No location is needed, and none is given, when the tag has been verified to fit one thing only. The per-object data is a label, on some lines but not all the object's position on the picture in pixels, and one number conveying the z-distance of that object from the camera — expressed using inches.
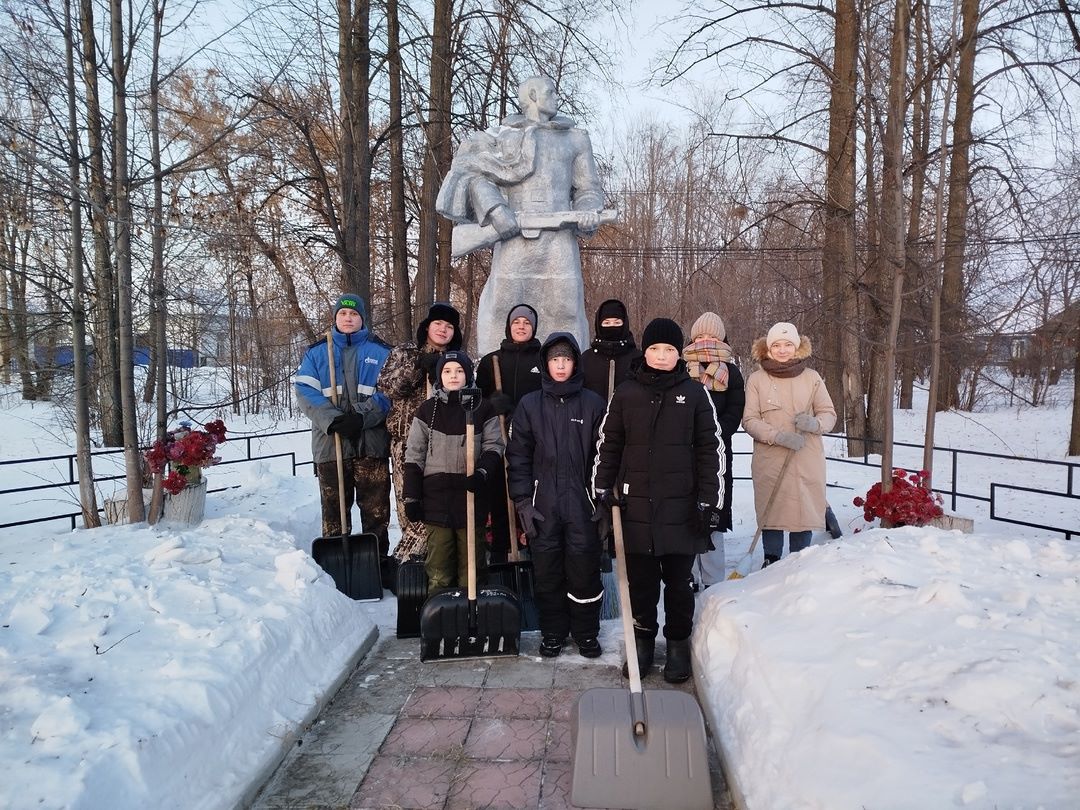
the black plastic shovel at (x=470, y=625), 152.0
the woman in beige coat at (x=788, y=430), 203.0
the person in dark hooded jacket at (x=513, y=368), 199.0
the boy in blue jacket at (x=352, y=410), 206.1
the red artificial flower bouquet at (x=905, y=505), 199.9
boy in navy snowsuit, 154.7
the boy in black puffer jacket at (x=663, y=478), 142.9
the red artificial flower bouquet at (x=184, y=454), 243.3
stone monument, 241.4
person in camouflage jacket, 193.3
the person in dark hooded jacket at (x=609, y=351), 188.5
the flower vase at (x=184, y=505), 254.1
